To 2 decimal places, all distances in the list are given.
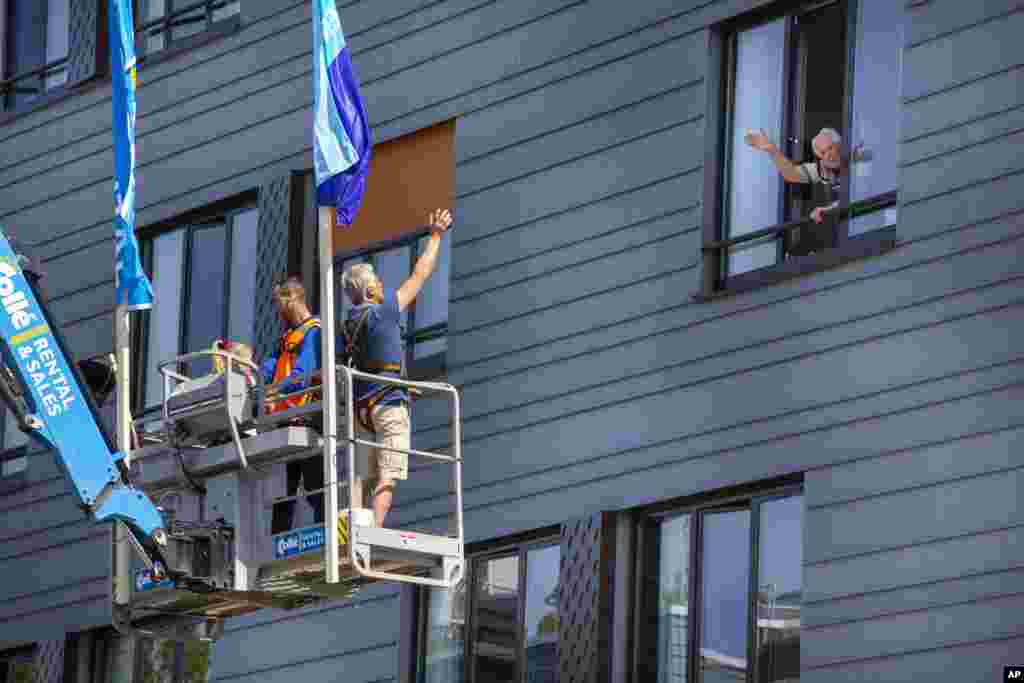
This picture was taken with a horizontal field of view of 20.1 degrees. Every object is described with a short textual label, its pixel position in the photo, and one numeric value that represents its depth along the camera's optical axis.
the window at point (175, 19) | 28.58
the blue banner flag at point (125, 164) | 21.75
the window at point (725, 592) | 21.83
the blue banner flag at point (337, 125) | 20.31
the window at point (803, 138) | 22.20
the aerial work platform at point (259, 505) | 19.48
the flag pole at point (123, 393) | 20.73
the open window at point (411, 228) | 25.56
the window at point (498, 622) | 23.78
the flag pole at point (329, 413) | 19.02
